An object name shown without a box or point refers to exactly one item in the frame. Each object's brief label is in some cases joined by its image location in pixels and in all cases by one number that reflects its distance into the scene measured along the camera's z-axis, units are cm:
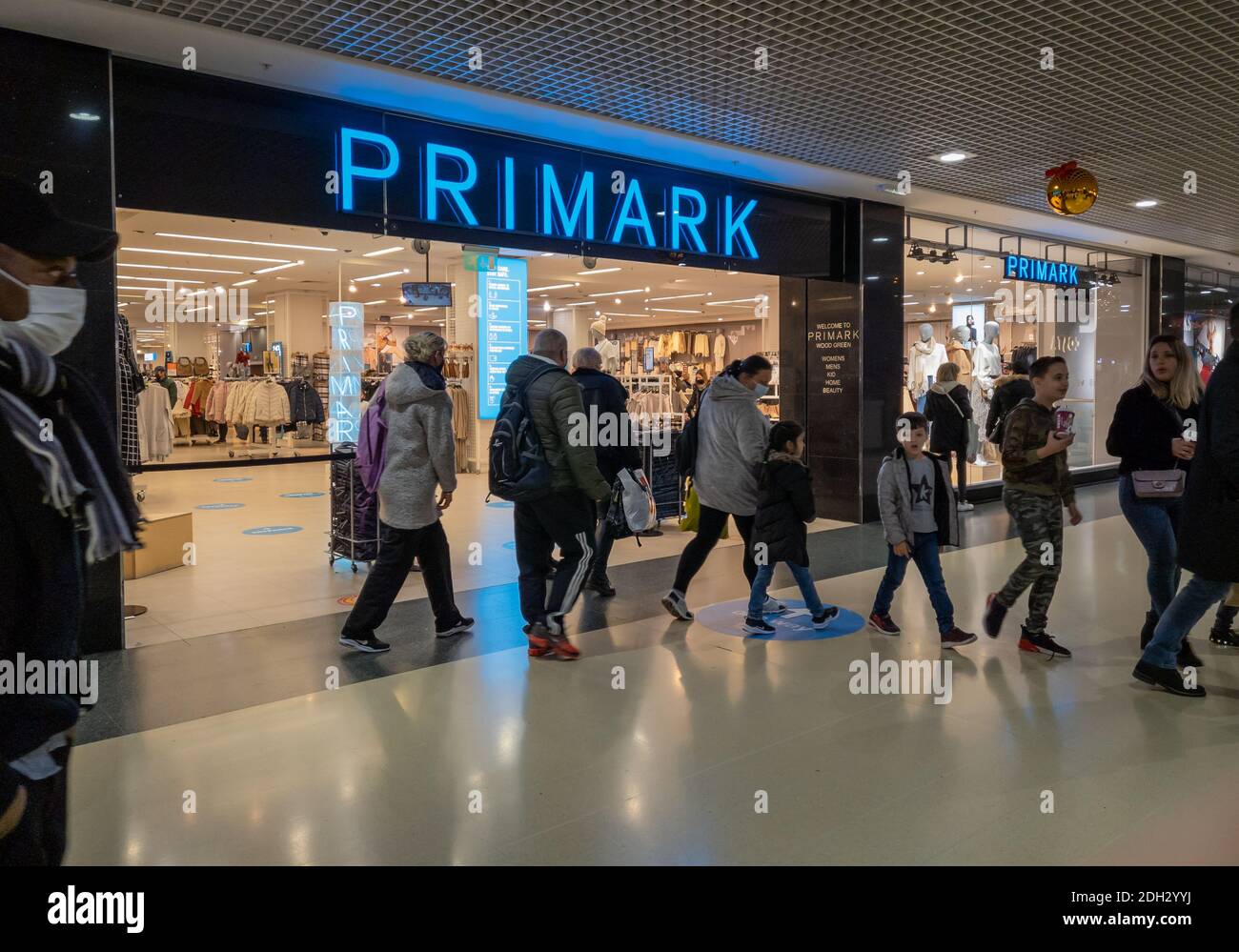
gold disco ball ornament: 626
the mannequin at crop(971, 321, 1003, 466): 1102
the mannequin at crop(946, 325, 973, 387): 1074
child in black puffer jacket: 469
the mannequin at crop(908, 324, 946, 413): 1106
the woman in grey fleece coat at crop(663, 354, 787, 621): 505
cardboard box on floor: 646
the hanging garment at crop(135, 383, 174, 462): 1086
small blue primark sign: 1060
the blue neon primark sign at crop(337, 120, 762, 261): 564
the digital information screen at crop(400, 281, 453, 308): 1077
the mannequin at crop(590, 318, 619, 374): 1011
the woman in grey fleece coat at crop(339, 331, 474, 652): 456
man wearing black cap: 136
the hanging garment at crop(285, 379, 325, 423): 1703
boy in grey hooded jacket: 456
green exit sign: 1266
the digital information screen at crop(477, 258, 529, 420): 1292
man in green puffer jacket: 428
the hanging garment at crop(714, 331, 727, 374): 2227
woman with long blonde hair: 422
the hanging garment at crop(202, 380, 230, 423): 1747
